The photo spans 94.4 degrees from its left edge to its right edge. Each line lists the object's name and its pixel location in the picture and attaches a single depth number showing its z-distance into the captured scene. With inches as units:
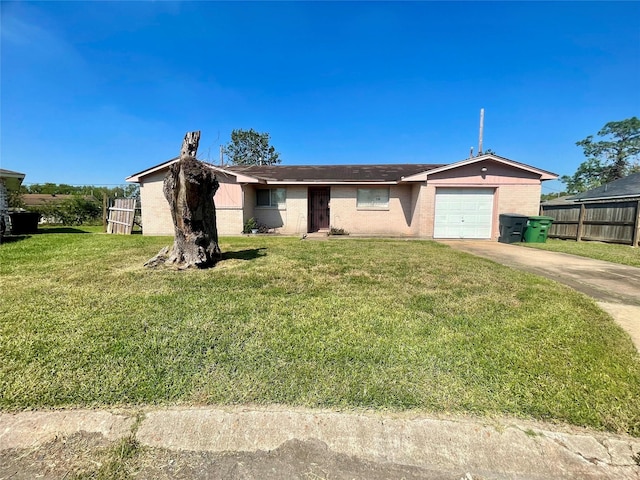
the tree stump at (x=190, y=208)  237.5
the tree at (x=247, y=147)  1729.8
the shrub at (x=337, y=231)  565.6
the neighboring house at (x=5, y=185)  504.7
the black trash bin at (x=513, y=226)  457.1
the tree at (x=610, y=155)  1450.5
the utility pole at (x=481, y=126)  637.3
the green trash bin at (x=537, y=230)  449.1
